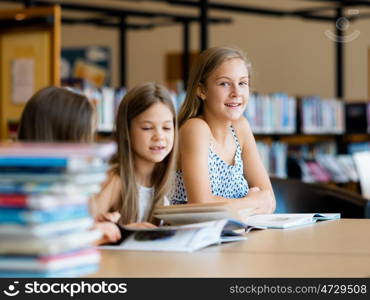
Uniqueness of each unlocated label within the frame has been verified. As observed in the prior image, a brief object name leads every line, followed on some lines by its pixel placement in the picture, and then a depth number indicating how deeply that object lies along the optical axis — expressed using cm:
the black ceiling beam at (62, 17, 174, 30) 1192
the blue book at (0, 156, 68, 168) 244
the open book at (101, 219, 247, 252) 332
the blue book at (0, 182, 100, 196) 244
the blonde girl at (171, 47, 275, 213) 420
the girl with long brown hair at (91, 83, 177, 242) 375
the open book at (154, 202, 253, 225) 337
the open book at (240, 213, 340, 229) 382
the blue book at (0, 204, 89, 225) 243
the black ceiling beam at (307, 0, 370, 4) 998
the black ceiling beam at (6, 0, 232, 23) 983
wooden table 305
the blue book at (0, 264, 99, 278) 253
